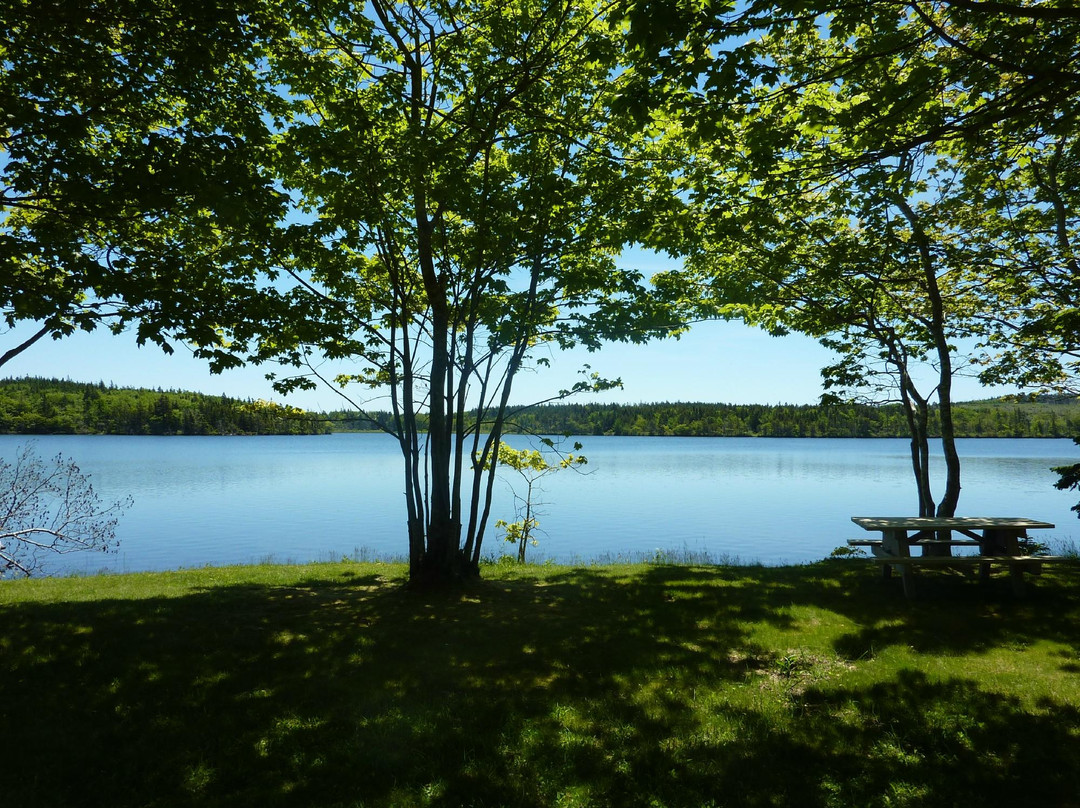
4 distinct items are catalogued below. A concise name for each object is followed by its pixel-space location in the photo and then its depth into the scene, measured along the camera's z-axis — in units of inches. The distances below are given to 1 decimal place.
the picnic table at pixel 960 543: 308.2
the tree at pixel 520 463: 734.5
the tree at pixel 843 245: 267.1
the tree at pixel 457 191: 311.7
